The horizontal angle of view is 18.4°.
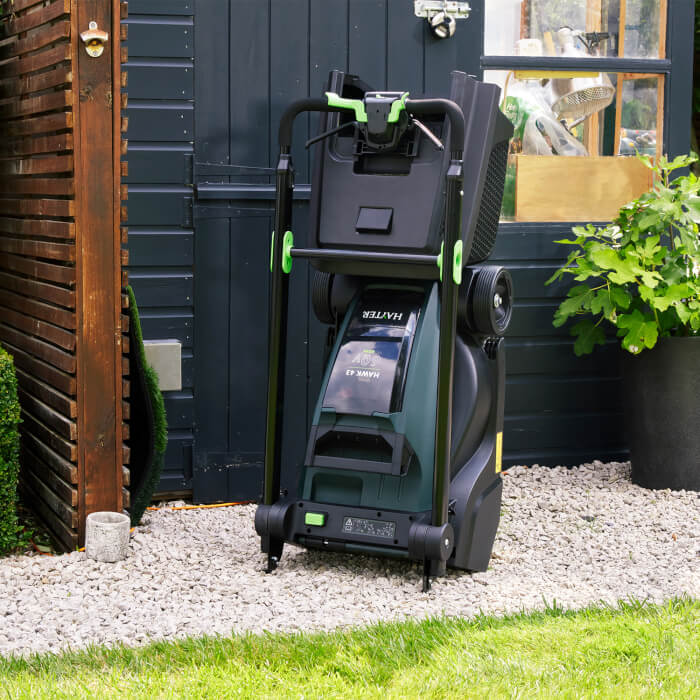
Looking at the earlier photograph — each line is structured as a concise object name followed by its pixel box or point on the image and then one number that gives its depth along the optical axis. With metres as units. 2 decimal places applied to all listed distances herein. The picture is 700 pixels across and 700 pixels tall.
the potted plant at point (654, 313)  8.50
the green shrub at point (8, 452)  6.98
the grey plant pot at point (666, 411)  8.77
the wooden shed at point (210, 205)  6.95
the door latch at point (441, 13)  8.67
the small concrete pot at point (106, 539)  6.84
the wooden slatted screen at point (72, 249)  6.79
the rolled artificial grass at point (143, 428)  7.58
